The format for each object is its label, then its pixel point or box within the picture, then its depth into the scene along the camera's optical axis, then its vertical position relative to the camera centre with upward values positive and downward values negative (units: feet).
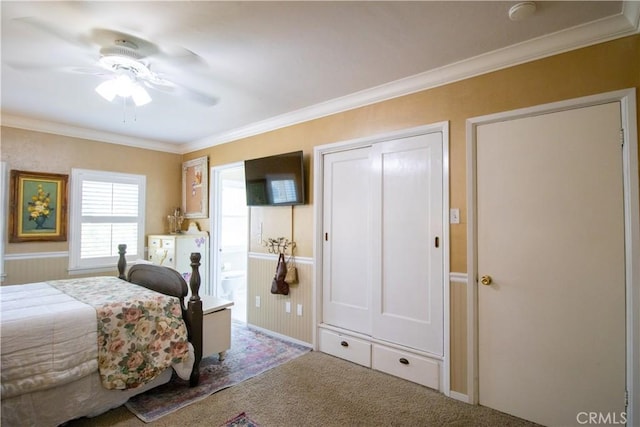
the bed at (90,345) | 5.94 -2.65
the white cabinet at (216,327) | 8.99 -3.10
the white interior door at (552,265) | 6.07 -0.89
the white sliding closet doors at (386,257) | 8.24 -0.99
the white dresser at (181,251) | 13.75 -1.26
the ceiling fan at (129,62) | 6.50 +3.85
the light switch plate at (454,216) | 7.76 +0.19
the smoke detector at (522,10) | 5.44 +3.83
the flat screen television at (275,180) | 10.90 +1.62
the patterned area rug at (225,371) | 7.38 -4.32
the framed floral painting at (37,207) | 11.73 +0.64
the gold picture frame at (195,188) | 14.94 +1.77
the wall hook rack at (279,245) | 11.47 -0.82
